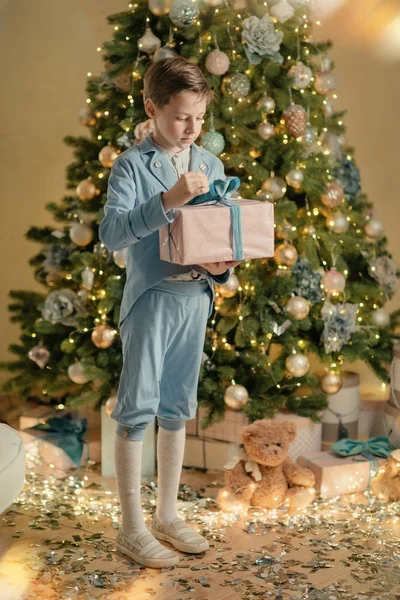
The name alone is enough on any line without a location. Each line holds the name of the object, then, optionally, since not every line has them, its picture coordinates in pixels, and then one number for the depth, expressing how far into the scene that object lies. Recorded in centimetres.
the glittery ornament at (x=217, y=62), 322
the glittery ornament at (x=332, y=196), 343
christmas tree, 331
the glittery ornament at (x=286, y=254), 333
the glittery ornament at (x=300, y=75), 336
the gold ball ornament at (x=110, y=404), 334
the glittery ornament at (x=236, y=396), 330
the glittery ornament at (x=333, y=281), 343
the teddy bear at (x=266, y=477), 304
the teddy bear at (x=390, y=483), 319
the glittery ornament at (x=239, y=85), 330
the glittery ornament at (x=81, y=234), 347
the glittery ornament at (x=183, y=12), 321
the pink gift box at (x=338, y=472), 323
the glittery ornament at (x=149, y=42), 328
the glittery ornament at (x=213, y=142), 322
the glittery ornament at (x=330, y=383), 349
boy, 238
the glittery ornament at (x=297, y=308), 335
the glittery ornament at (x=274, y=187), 333
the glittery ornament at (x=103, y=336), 333
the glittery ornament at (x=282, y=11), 334
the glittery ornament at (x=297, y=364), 335
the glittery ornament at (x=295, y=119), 333
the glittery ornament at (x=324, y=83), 353
